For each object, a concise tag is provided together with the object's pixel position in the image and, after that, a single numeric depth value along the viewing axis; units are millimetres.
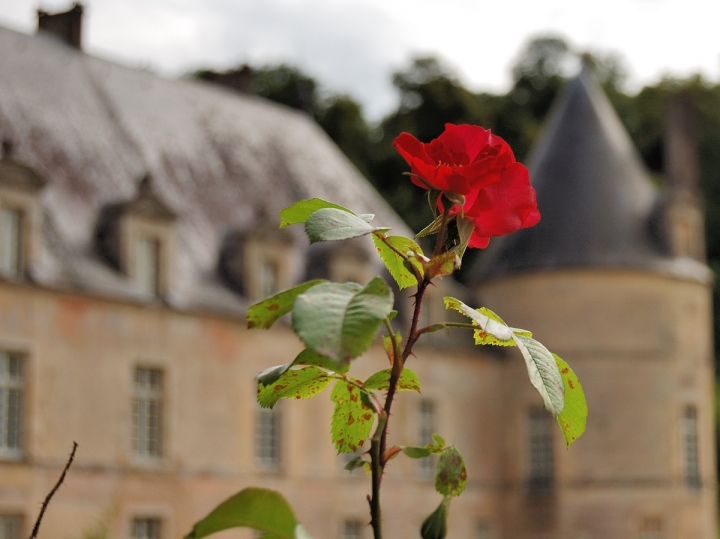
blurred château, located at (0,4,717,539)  48037
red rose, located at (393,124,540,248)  4997
